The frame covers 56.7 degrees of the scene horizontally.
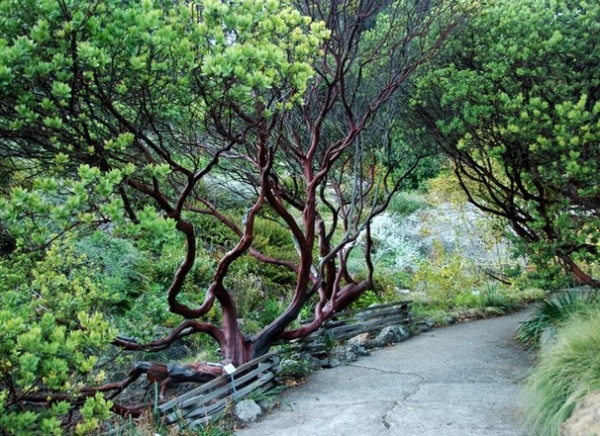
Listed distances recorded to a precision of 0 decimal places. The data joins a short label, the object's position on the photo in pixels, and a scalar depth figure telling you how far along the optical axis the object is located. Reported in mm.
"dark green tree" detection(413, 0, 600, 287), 5394
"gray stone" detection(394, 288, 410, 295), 10164
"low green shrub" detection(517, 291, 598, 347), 6454
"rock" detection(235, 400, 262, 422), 4609
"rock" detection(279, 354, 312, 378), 5707
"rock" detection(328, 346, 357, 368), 6352
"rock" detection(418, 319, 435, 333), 8087
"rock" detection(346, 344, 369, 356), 6688
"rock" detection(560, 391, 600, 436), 3207
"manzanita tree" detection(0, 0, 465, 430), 3168
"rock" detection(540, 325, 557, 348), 5590
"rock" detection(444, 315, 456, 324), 8516
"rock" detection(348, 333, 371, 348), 7039
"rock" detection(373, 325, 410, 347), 7229
